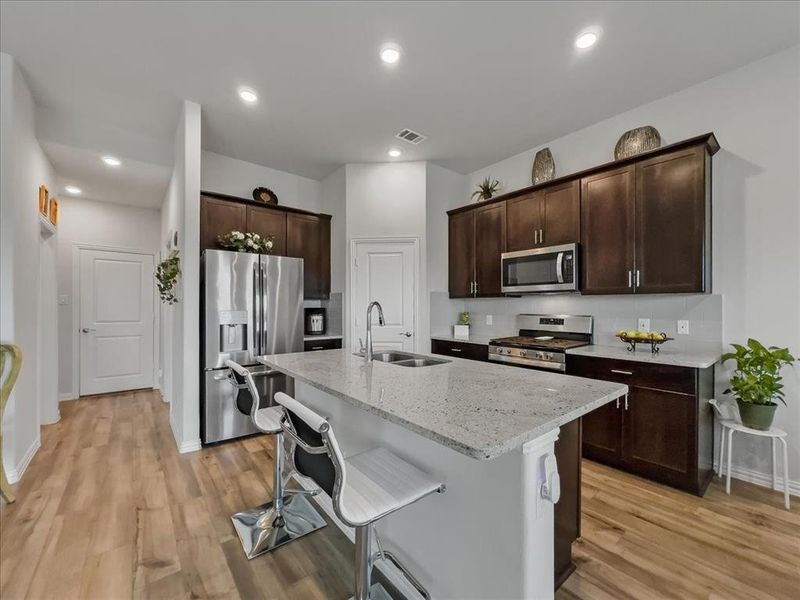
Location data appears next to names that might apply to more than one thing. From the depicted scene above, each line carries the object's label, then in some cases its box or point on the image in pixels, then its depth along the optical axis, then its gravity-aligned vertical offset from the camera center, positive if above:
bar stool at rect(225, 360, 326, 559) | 1.85 -1.26
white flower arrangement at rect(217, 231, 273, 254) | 3.46 +0.55
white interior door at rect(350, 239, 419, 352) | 4.14 +0.13
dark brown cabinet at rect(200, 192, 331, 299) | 3.67 +0.79
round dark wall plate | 4.27 +1.24
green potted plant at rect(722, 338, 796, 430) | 2.21 -0.54
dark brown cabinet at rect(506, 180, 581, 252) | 3.17 +0.76
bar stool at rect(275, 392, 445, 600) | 1.07 -0.66
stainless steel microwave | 3.12 +0.26
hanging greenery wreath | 3.22 +0.21
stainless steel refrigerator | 3.16 -0.23
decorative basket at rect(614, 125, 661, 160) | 2.89 +1.30
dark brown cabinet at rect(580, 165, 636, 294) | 2.82 +0.55
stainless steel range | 2.98 -0.41
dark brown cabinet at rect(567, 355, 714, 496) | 2.29 -0.89
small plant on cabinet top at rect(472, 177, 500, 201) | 4.09 +1.26
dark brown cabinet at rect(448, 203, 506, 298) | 3.81 +0.54
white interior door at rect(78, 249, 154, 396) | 4.76 -0.33
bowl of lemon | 2.65 -0.31
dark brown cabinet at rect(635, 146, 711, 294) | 2.46 +0.55
